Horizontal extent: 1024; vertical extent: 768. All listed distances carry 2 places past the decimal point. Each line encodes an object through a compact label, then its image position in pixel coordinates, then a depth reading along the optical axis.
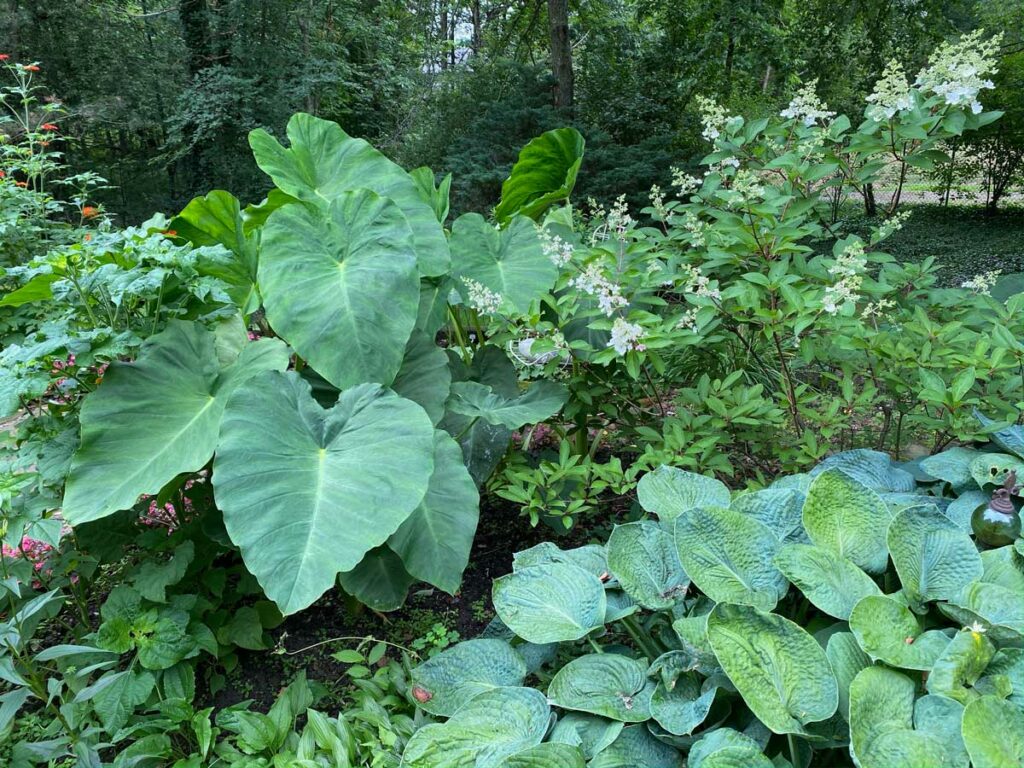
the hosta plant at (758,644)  0.93
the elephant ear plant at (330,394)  1.20
